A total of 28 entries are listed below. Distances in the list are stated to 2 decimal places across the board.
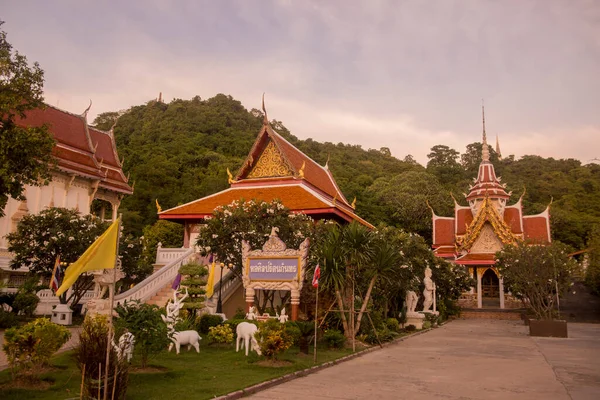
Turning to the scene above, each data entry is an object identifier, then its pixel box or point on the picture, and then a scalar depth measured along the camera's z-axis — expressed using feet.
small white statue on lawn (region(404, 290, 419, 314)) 71.31
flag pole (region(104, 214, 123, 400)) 18.58
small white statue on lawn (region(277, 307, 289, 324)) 41.47
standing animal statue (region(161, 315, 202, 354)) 35.77
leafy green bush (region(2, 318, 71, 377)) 25.09
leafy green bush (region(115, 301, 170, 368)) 27.68
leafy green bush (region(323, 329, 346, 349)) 43.91
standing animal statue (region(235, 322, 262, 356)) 36.78
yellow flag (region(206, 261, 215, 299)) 53.13
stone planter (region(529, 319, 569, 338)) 62.39
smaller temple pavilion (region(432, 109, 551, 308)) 119.34
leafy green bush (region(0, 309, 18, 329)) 48.53
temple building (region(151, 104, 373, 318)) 66.74
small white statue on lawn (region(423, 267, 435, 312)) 78.43
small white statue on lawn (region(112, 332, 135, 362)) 25.00
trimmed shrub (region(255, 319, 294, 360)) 33.09
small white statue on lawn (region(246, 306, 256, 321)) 44.27
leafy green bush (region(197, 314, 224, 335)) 48.11
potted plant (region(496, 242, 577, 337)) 65.61
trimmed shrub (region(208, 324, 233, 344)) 41.52
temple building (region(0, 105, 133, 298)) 85.10
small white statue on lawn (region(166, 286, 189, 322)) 35.47
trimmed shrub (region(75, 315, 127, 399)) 20.59
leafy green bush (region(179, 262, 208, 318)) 48.33
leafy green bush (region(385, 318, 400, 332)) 59.77
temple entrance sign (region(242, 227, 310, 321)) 46.55
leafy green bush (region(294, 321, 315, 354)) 40.04
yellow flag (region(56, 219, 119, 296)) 19.62
